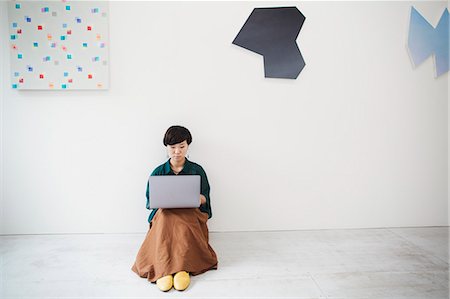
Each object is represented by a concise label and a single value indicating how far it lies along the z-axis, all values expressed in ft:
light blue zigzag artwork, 8.40
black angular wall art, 8.02
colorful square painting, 7.68
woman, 5.97
